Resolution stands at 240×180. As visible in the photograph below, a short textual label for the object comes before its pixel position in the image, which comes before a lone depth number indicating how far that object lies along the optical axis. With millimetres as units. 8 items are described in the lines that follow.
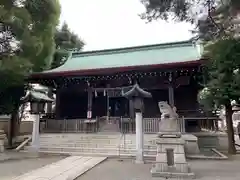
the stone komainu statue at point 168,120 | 5049
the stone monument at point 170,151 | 4676
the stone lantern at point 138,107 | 6409
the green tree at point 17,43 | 8232
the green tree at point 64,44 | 18126
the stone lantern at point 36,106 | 7846
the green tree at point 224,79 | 6211
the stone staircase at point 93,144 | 7440
